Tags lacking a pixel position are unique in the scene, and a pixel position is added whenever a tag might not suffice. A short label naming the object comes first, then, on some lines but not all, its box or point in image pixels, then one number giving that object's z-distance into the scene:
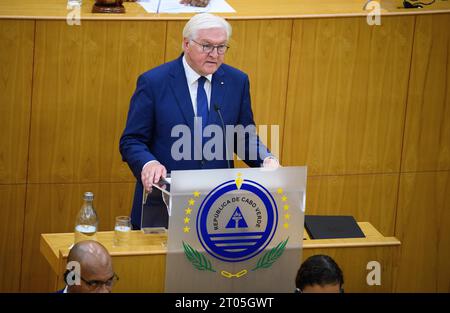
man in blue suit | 10.99
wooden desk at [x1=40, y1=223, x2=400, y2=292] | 9.86
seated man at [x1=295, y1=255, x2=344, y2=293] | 9.14
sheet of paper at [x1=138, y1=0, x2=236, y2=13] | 13.30
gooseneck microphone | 10.74
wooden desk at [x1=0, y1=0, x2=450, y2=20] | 12.79
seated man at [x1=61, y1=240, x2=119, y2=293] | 8.93
